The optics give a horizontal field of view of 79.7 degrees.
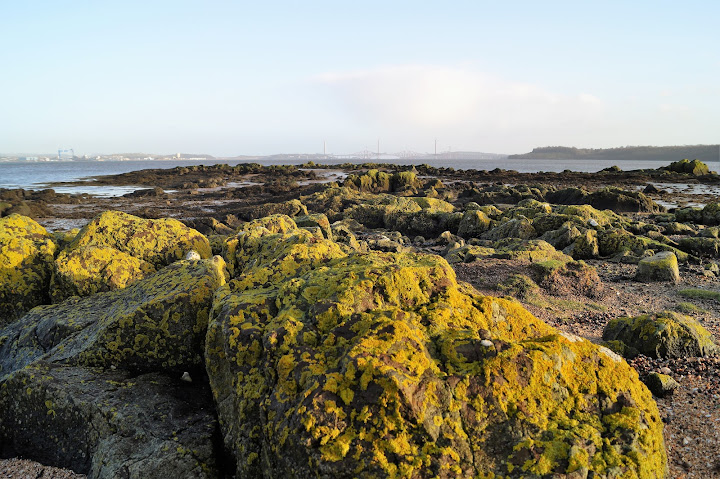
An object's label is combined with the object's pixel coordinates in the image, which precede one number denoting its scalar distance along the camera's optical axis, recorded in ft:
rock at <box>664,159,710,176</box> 169.64
